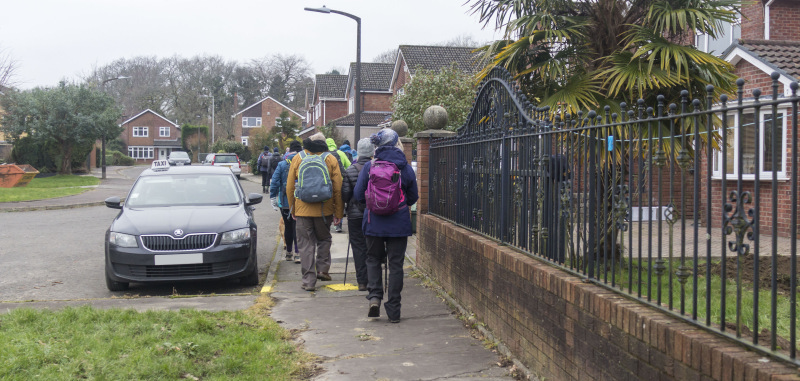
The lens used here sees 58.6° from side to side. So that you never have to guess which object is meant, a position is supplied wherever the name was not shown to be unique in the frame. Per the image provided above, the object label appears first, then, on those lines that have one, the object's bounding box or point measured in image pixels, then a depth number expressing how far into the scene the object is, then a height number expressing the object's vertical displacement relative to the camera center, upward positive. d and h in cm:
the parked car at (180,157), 4369 +110
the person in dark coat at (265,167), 2472 +21
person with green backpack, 792 -27
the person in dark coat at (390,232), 653 -55
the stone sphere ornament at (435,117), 888 +70
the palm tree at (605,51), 725 +134
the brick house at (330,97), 5862 +626
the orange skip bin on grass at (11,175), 3027 -7
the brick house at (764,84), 1154 +155
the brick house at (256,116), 8300 +683
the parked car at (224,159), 4444 +89
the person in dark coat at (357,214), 786 -46
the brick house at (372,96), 4638 +550
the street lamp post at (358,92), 2003 +230
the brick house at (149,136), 9512 +505
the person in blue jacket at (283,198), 984 -35
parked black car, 793 -80
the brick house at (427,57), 3916 +656
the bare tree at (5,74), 3512 +491
